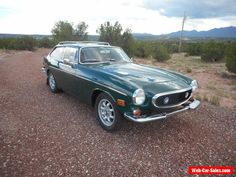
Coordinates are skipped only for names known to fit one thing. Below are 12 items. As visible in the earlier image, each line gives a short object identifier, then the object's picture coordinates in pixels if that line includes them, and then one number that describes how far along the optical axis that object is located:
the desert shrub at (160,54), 19.39
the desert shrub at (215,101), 5.73
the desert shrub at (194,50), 28.43
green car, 3.26
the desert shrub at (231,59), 11.04
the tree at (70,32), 24.28
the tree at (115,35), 16.97
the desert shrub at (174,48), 38.11
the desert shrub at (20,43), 28.88
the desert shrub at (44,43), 36.56
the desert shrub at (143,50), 21.52
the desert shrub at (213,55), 20.08
